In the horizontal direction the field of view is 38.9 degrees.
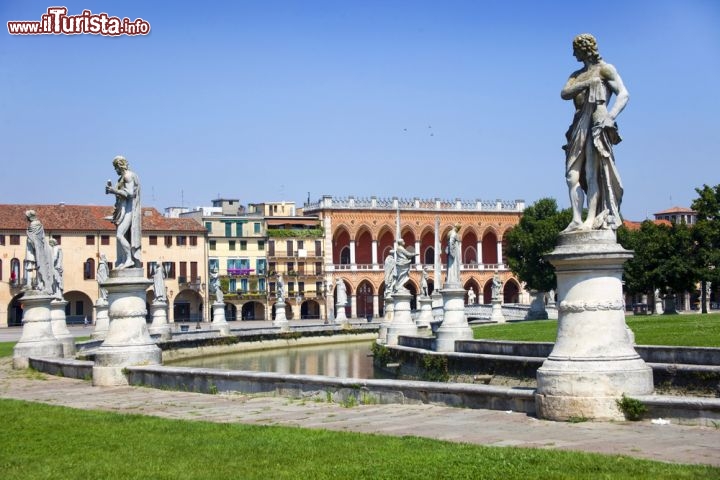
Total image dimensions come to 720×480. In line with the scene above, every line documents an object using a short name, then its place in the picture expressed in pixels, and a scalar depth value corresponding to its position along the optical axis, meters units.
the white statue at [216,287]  47.17
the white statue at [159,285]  41.81
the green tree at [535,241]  81.06
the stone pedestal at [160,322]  37.80
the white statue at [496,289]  61.01
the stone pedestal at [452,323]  27.43
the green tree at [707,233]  62.03
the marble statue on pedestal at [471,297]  95.69
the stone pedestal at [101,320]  35.41
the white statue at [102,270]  37.60
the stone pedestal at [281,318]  48.57
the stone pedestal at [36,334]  23.53
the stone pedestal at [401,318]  33.94
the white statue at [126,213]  18.95
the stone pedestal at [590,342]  10.98
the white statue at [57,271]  29.77
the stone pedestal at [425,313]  44.06
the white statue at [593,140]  11.75
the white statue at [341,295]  56.41
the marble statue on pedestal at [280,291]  52.67
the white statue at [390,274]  40.56
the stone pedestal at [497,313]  56.98
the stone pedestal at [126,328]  18.34
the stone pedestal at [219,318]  44.59
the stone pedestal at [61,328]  25.06
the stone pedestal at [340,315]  54.44
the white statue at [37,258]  24.11
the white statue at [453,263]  29.38
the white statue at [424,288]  49.84
